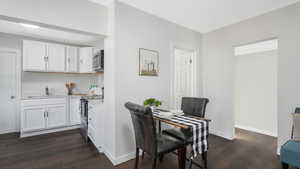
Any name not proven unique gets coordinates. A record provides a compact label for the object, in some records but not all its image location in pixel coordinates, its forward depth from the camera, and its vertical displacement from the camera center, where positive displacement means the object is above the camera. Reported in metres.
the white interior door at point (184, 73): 3.49 +0.25
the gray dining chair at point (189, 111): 1.88 -0.47
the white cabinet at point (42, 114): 3.20 -0.76
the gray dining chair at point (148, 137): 1.50 -0.63
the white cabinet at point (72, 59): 3.88 +0.66
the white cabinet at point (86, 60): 3.95 +0.64
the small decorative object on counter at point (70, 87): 4.10 -0.13
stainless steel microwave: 2.85 +0.46
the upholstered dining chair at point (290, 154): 1.61 -0.83
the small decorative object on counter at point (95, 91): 3.82 -0.22
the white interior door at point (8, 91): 3.41 -0.21
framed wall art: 2.50 +0.39
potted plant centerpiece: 2.17 -0.31
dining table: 1.59 -0.80
